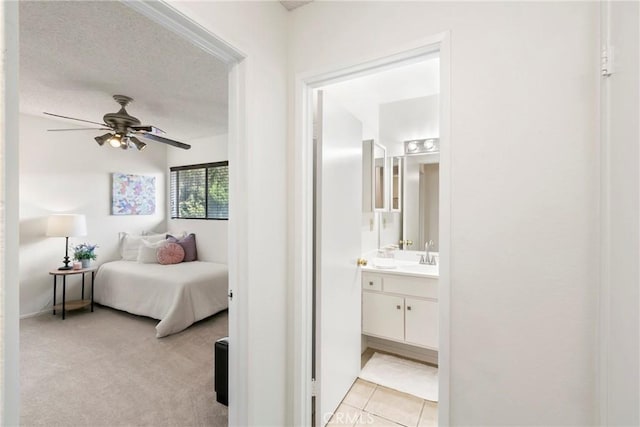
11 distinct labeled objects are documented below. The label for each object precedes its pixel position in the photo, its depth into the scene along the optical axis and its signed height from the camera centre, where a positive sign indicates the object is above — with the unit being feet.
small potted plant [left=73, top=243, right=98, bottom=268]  13.12 -1.78
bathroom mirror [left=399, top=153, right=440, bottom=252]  9.09 +0.41
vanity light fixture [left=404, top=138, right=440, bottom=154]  9.35 +2.21
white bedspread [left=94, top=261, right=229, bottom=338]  10.75 -3.07
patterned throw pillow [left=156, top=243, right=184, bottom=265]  13.71 -1.89
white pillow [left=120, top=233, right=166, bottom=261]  14.73 -1.57
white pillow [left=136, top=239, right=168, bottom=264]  13.83 -1.86
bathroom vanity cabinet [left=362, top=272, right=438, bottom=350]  7.75 -2.58
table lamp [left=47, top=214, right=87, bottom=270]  12.10 -0.50
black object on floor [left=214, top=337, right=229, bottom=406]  6.20 -3.33
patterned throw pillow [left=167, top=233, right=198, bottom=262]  14.80 -1.58
